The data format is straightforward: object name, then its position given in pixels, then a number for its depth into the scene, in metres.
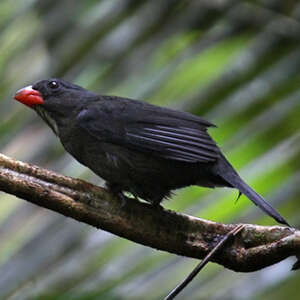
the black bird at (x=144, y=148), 7.68
